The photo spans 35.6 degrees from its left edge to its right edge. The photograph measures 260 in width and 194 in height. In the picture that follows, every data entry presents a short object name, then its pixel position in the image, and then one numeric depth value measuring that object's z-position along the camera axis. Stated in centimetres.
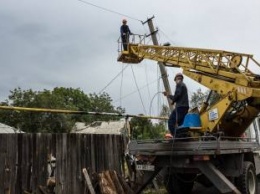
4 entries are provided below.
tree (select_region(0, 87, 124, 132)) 4553
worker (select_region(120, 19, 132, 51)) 1604
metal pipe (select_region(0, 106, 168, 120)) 1025
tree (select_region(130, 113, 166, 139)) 1587
